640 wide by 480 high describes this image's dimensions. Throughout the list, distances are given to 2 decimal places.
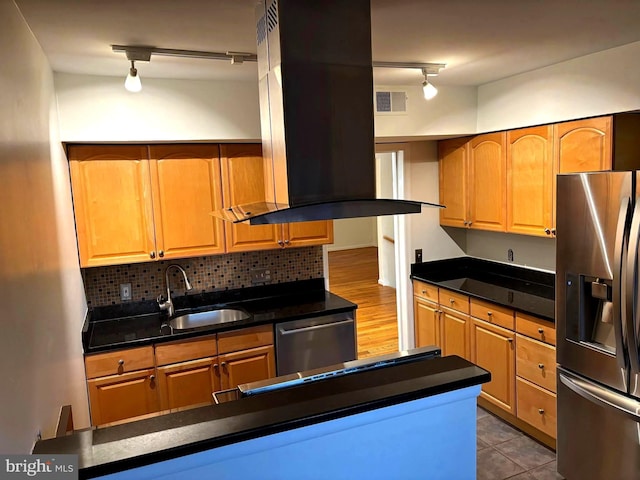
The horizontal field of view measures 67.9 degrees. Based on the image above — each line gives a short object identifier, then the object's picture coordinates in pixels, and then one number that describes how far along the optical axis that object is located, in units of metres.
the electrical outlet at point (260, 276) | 3.69
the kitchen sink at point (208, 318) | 3.40
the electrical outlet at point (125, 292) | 3.33
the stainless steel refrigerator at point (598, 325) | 2.23
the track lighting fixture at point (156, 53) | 2.23
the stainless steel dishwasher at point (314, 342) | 3.22
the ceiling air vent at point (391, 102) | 3.47
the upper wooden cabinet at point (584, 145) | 2.73
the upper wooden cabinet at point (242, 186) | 3.28
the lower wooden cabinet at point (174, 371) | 2.87
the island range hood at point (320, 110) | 1.68
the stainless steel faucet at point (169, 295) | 3.34
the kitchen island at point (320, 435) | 1.30
